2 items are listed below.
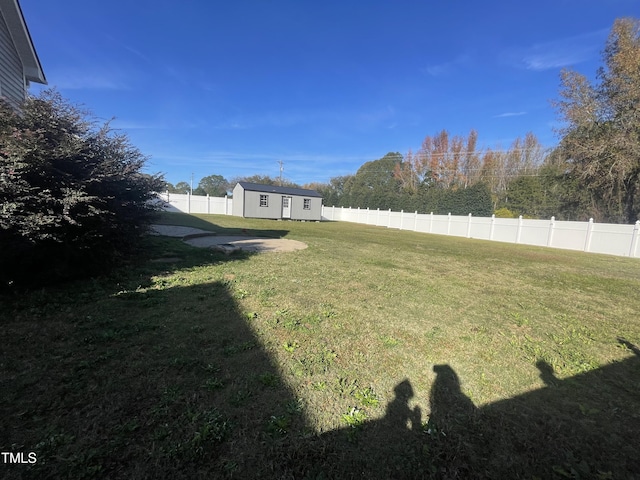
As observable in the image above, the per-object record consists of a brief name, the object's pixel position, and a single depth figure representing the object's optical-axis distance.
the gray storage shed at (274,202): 25.12
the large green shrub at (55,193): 3.19
